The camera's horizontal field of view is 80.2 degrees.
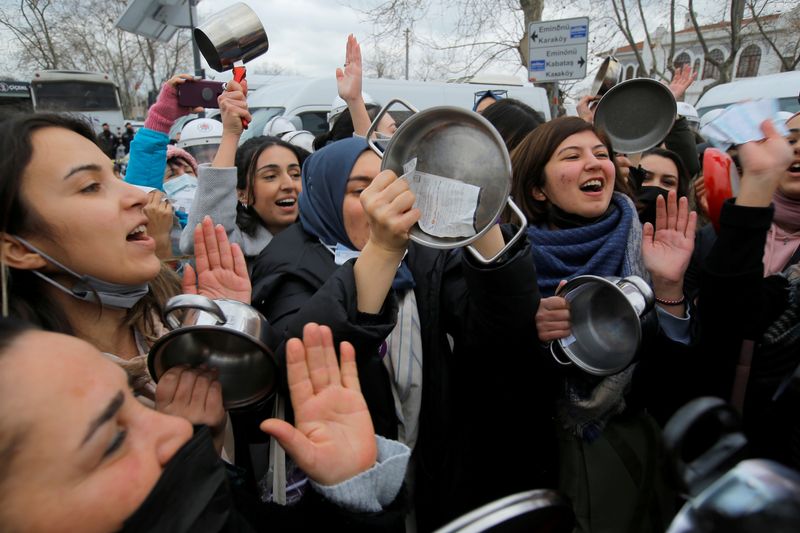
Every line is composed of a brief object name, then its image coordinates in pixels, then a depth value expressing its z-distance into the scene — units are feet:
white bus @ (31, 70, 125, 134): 62.85
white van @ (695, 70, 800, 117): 25.05
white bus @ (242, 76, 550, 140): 25.08
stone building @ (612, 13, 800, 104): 92.89
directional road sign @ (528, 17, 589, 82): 20.54
